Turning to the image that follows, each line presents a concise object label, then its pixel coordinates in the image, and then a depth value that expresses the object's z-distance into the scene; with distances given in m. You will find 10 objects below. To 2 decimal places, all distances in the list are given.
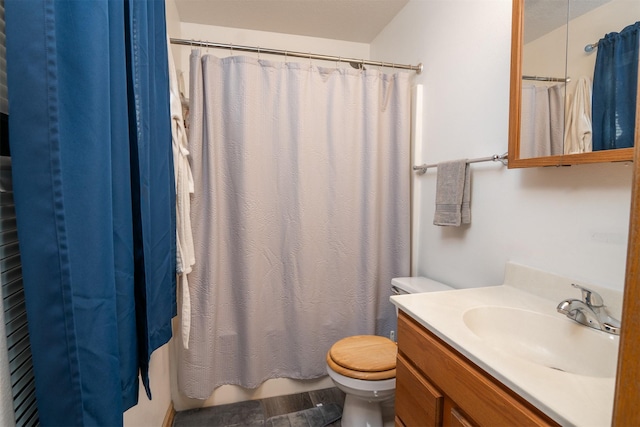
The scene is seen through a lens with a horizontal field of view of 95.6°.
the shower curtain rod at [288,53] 1.57
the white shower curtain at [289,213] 1.64
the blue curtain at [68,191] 0.47
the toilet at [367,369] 1.34
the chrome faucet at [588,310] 0.83
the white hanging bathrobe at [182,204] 1.35
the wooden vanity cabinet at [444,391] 0.62
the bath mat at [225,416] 1.65
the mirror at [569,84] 0.82
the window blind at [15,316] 0.53
